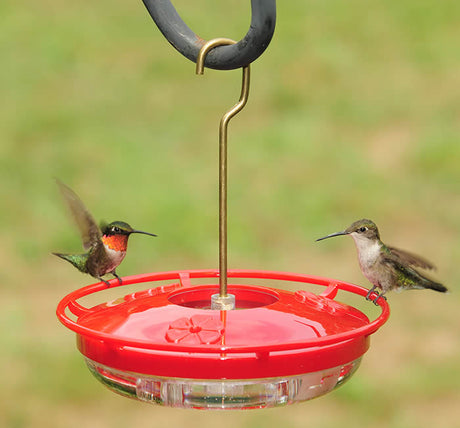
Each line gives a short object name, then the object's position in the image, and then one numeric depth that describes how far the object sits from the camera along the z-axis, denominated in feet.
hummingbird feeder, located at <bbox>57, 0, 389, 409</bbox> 13.32
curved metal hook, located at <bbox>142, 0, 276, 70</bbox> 13.33
